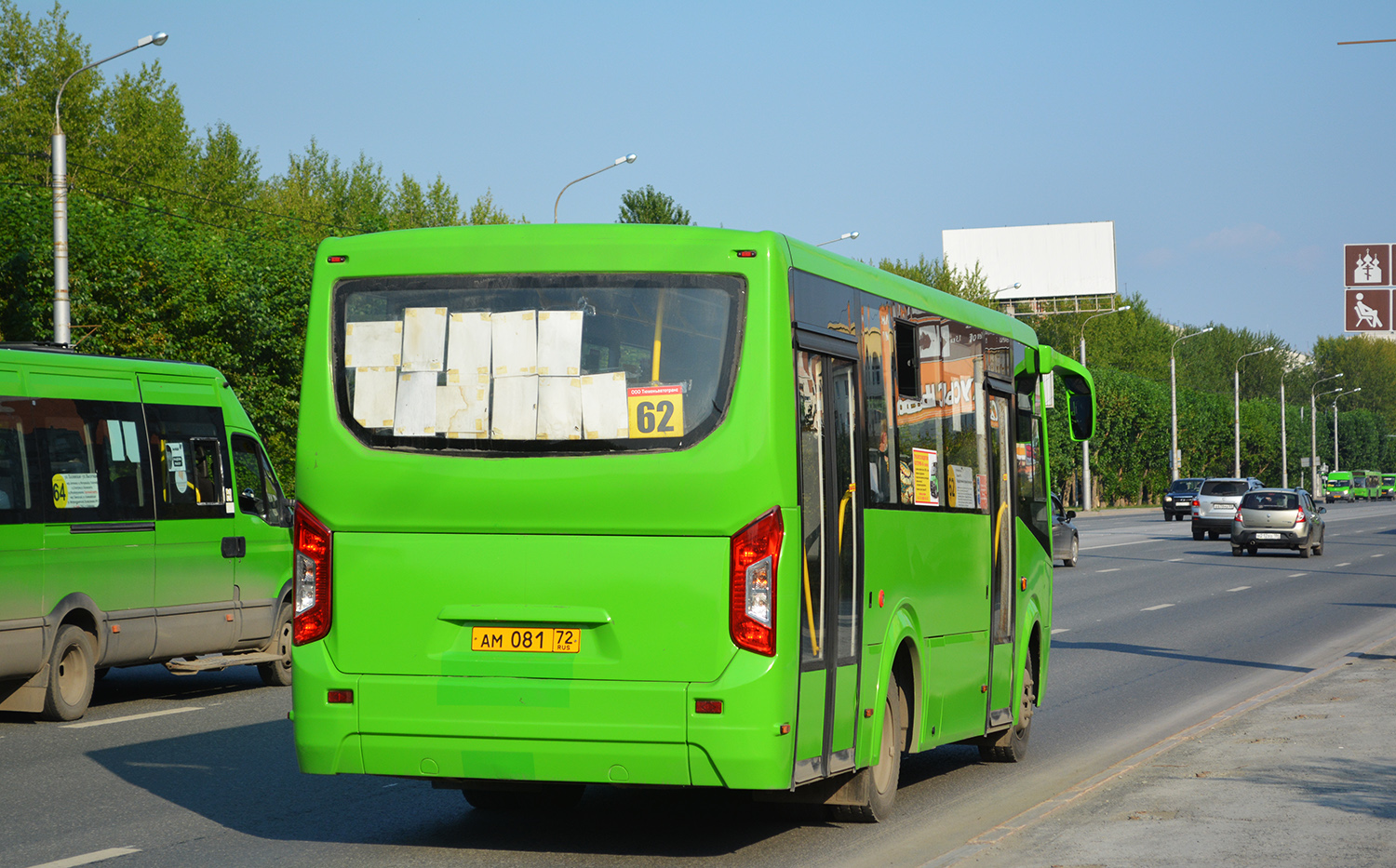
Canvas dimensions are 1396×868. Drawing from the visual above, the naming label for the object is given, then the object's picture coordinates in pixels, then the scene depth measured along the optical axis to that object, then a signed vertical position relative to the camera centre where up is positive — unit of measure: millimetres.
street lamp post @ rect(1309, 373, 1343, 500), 122062 +539
